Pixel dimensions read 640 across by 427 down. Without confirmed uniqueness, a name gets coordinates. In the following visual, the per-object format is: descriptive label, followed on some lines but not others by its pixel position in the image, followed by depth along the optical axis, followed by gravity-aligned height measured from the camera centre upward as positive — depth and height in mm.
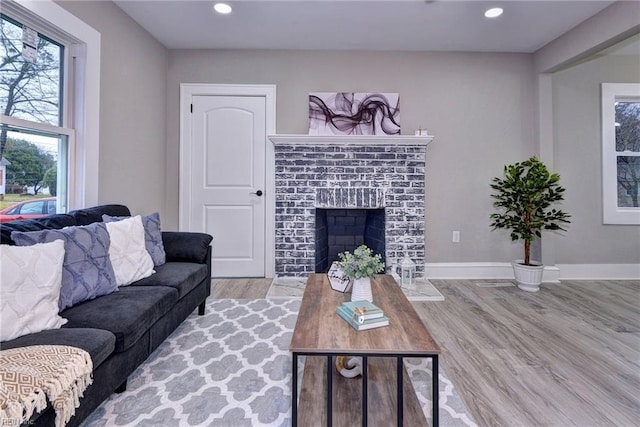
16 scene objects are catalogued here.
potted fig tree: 3164 +96
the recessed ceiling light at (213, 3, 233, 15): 2686 +1808
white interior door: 3592 +514
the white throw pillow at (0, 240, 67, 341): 1244 -312
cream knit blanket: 907 -529
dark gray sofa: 1258 -494
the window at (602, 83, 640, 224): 3605 +758
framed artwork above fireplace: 3488 +1154
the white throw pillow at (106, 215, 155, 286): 1941 -239
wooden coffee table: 1182 -523
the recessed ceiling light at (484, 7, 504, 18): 2740 +1824
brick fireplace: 3477 +283
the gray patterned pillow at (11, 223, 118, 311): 1550 -246
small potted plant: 1672 -291
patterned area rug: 1436 -898
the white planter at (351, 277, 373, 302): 1688 -399
